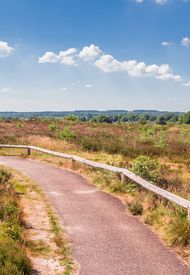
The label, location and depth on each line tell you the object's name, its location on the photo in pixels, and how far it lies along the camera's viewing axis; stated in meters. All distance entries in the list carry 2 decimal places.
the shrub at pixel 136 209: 10.56
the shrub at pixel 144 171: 14.33
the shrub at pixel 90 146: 27.52
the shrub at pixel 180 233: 8.08
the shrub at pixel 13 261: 5.87
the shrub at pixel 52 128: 48.18
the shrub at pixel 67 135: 33.19
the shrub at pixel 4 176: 13.91
